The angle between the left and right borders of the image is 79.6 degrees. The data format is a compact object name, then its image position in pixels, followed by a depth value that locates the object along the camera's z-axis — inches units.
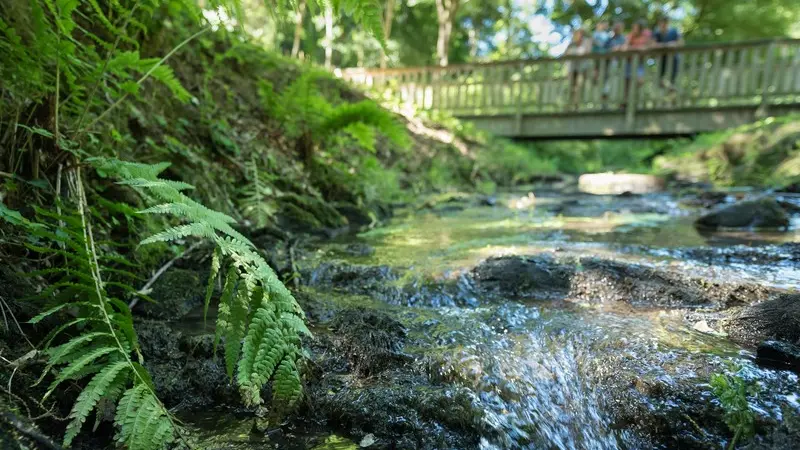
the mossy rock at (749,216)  183.0
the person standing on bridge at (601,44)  464.2
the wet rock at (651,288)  97.2
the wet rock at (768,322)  75.8
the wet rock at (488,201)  280.5
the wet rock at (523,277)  107.0
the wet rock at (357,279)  107.7
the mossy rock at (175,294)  86.6
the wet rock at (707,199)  254.4
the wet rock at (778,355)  68.6
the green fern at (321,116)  196.5
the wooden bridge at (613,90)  415.5
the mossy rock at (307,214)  174.1
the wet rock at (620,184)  374.3
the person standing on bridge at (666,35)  470.6
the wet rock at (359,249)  142.9
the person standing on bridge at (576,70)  472.7
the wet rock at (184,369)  63.7
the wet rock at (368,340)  72.2
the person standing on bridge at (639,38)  478.3
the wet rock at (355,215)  204.1
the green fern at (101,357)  45.0
